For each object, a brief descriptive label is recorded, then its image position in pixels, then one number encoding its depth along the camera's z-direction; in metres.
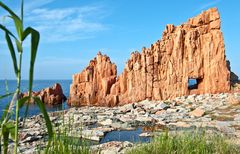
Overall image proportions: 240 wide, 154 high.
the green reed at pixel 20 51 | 1.71
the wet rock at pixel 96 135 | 16.04
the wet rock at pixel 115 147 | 11.02
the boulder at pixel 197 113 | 23.97
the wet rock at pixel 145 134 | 16.55
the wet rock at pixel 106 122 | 21.40
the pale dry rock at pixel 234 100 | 27.55
